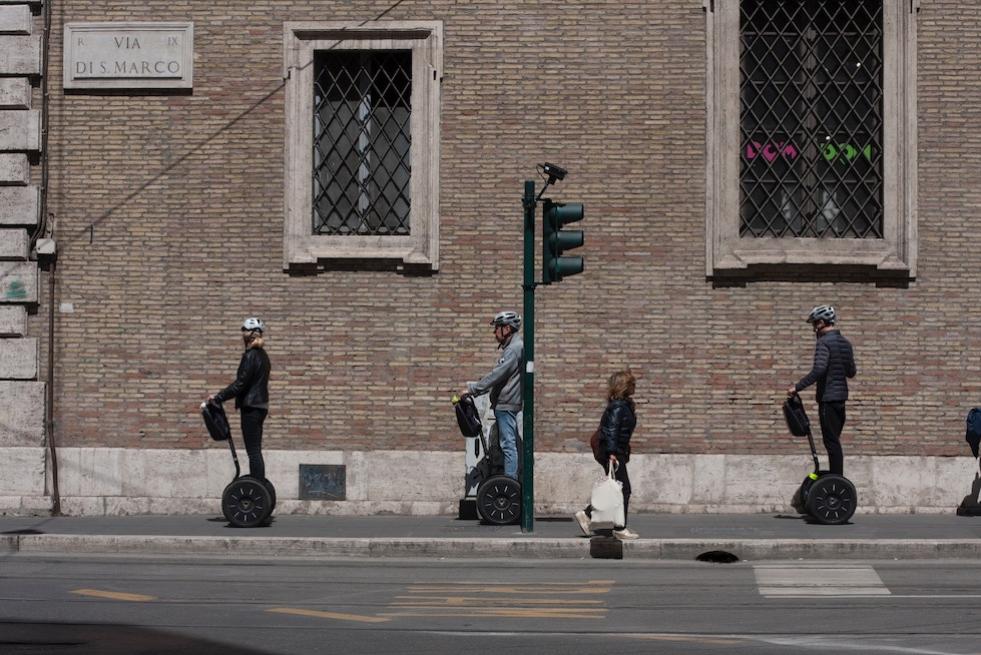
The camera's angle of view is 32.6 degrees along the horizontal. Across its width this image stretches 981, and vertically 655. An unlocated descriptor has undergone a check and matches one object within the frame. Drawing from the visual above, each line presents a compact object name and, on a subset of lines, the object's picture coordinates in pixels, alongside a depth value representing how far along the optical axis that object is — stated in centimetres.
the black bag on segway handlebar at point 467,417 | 1565
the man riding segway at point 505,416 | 1542
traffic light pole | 1471
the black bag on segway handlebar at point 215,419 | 1562
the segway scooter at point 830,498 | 1540
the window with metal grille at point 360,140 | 1797
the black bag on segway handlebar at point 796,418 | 1568
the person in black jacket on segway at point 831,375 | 1578
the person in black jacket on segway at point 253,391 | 1565
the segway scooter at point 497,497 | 1540
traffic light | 1457
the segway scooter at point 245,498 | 1552
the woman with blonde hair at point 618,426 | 1466
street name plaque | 1778
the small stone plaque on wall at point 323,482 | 1745
